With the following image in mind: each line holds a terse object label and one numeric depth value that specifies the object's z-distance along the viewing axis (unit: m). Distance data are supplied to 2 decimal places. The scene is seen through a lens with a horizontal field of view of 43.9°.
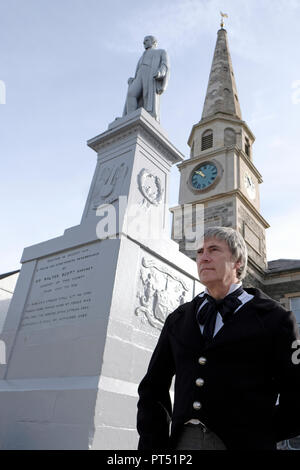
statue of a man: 5.86
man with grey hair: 1.46
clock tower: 20.08
